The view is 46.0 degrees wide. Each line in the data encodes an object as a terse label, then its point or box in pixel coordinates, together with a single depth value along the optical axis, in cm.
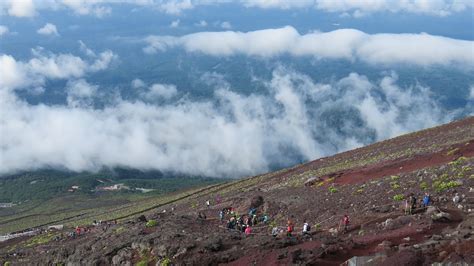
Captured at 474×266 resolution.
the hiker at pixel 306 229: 3225
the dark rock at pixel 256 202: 4625
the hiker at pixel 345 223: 3094
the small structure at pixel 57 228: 8191
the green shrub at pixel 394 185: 3933
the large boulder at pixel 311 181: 5507
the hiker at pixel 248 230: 3501
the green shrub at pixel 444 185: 3478
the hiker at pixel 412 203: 3113
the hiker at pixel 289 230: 3196
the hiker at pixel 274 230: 3519
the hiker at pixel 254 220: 4106
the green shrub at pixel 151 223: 3938
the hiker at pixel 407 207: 3090
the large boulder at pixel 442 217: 2731
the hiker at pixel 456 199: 3141
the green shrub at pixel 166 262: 2847
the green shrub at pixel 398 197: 3551
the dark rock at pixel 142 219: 4506
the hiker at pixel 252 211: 4394
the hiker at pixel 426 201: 3170
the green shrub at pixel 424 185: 3676
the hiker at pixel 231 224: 3954
